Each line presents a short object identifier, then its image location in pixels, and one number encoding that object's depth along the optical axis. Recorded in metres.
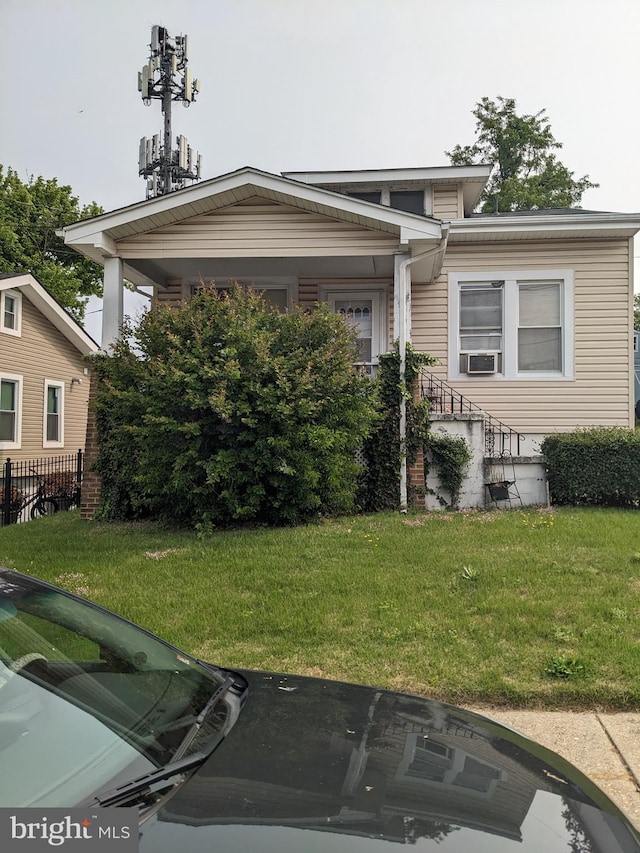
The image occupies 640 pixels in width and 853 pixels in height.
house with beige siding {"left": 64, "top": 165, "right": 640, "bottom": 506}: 11.06
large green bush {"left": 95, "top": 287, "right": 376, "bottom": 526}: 7.52
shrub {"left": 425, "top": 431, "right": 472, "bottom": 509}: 9.27
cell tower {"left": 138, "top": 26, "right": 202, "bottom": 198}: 23.81
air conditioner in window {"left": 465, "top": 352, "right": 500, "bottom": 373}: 11.42
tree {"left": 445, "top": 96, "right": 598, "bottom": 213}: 27.02
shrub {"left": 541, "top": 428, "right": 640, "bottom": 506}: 8.77
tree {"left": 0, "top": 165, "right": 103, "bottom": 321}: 26.94
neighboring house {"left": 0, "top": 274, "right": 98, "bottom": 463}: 17.73
